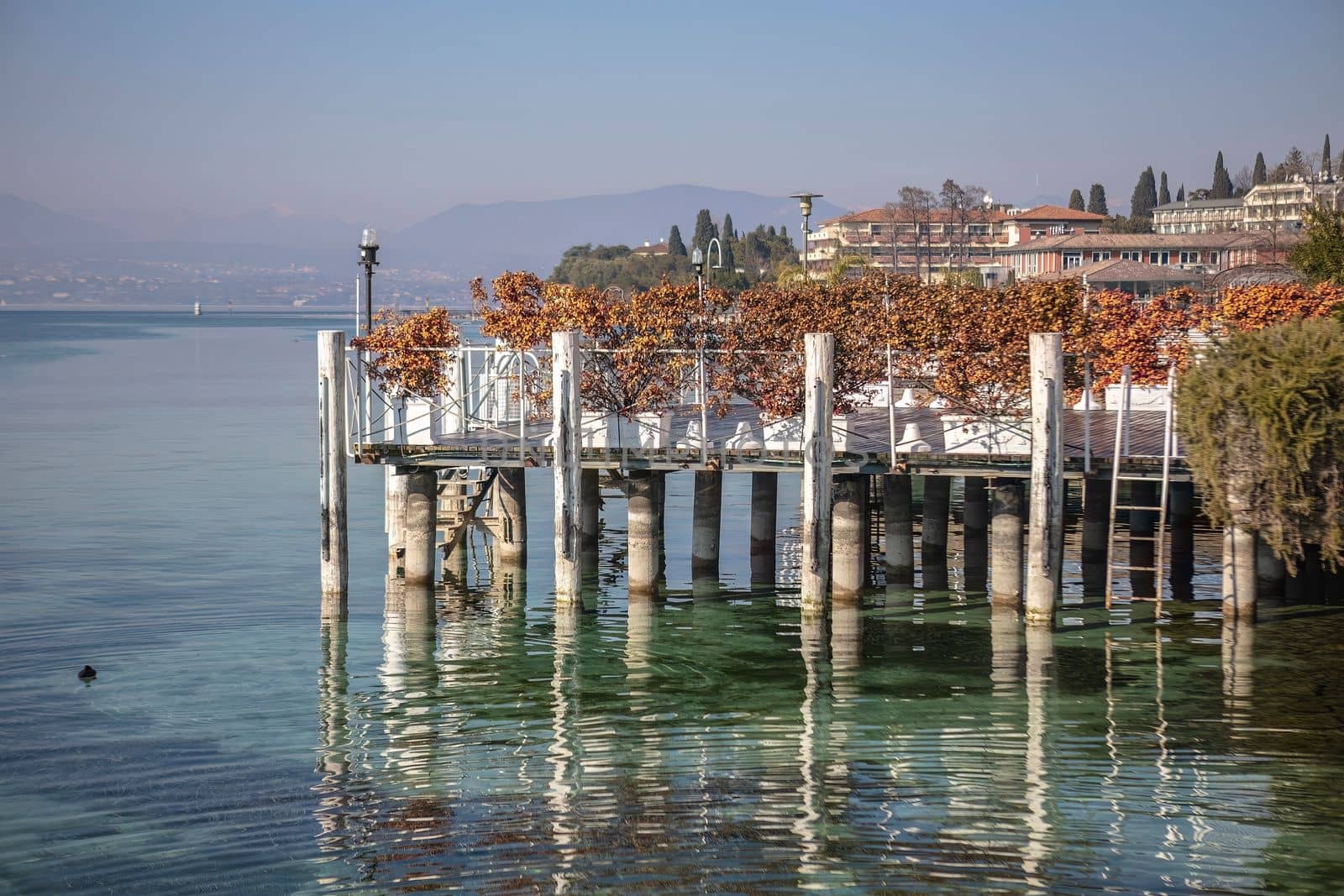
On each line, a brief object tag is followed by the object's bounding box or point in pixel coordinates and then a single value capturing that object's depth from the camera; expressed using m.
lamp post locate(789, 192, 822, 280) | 45.88
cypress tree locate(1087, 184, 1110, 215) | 176.62
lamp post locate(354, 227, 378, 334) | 28.16
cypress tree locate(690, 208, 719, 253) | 166.38
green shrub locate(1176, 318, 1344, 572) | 20.42
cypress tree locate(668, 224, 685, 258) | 187.62
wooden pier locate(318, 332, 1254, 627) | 23.34
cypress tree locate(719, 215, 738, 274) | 156.75
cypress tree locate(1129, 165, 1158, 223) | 192.62
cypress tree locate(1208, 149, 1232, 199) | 180.50
